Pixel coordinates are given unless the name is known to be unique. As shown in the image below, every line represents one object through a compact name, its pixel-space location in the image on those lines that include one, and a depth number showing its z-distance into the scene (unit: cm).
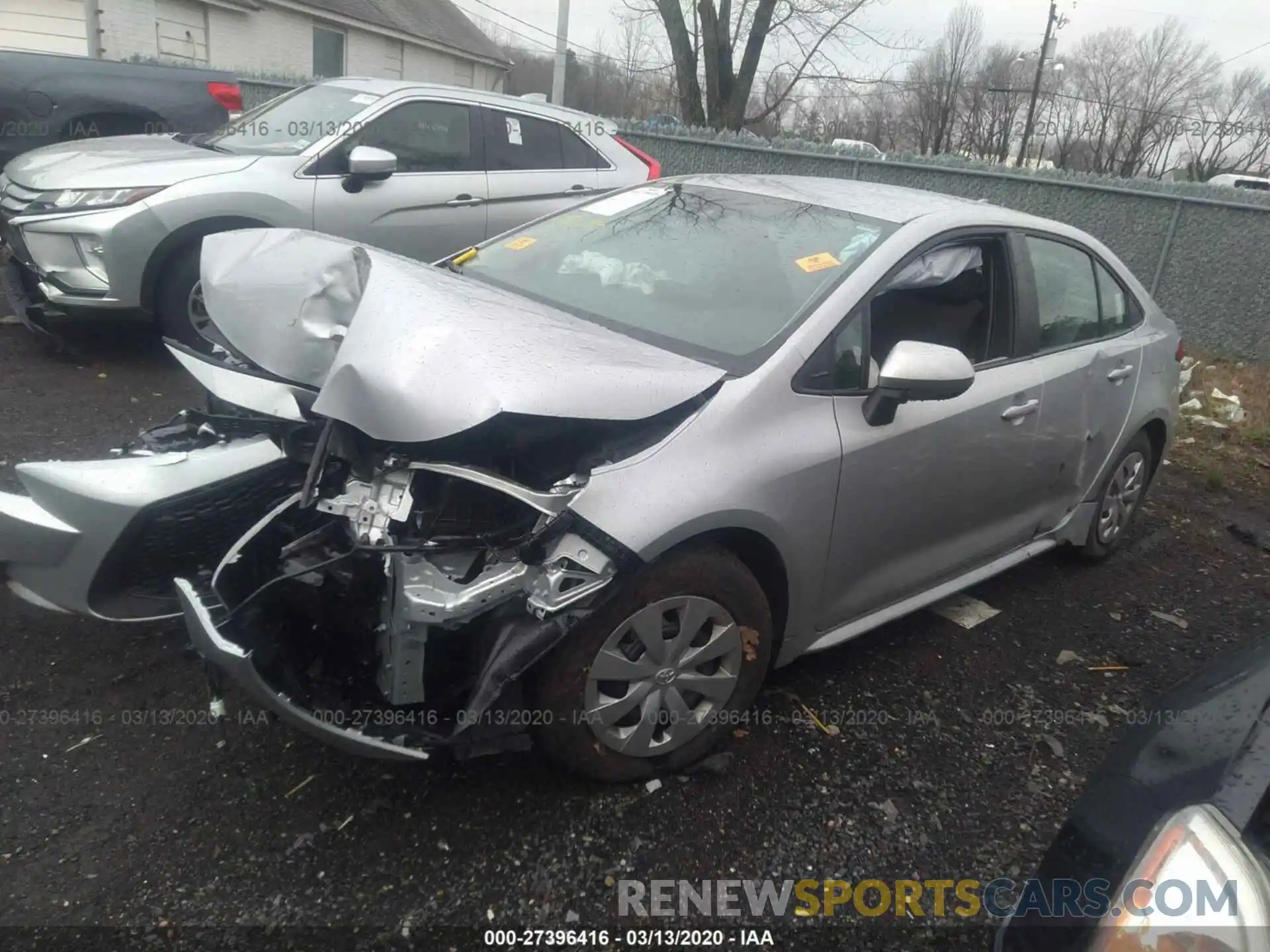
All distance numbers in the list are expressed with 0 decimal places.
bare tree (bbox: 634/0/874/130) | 1641
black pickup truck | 764
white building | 1845
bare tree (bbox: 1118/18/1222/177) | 3116
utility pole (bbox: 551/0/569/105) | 1631
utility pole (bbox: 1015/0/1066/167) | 2918
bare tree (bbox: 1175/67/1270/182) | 3106
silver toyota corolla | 231
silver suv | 521
